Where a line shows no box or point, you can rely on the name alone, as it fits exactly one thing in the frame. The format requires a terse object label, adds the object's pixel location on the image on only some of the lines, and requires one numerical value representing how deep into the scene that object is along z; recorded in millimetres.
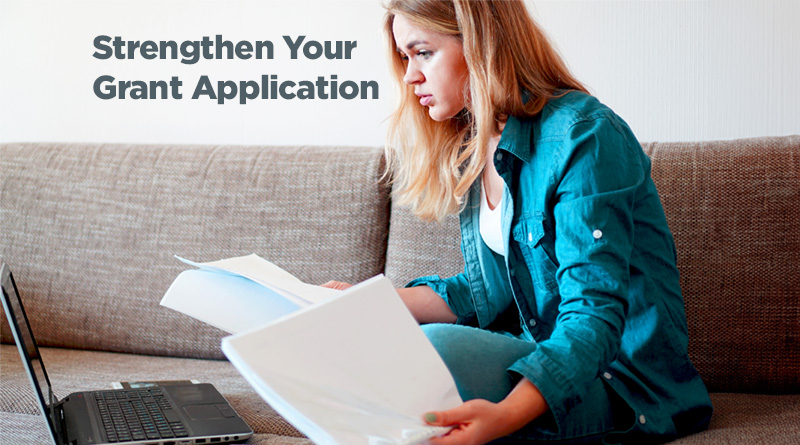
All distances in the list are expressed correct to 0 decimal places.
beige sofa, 1221
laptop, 971
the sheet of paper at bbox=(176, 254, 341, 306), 876
